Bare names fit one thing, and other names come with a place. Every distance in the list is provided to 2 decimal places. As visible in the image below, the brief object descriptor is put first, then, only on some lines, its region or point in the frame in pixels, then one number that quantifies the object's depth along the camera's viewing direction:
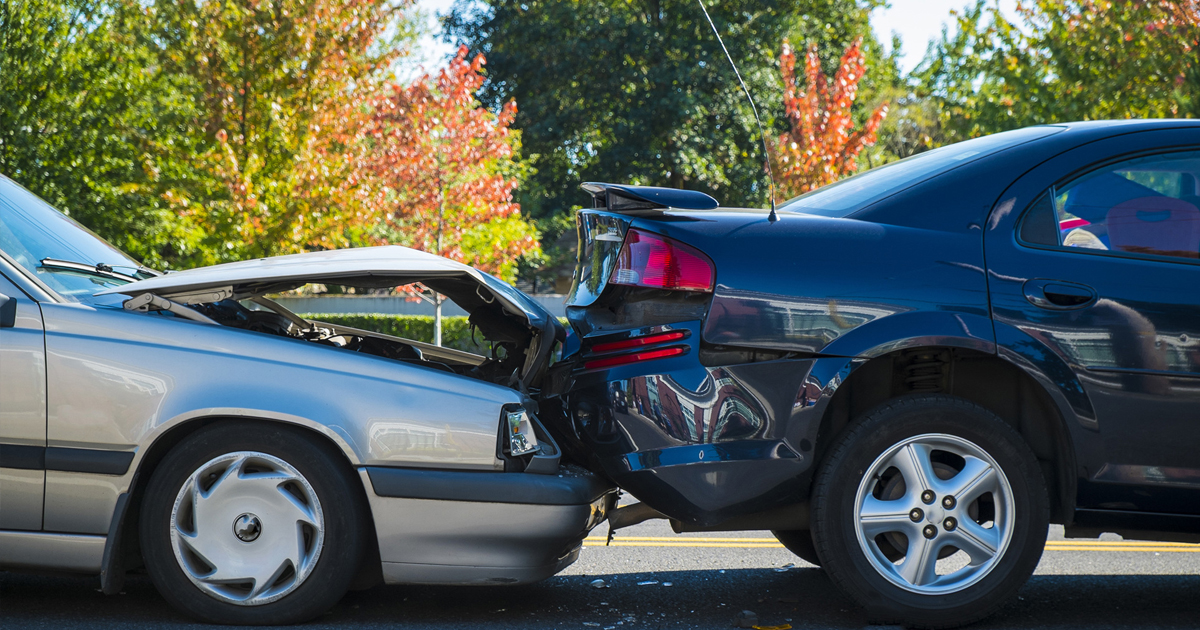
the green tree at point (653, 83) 28.02
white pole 15.64
